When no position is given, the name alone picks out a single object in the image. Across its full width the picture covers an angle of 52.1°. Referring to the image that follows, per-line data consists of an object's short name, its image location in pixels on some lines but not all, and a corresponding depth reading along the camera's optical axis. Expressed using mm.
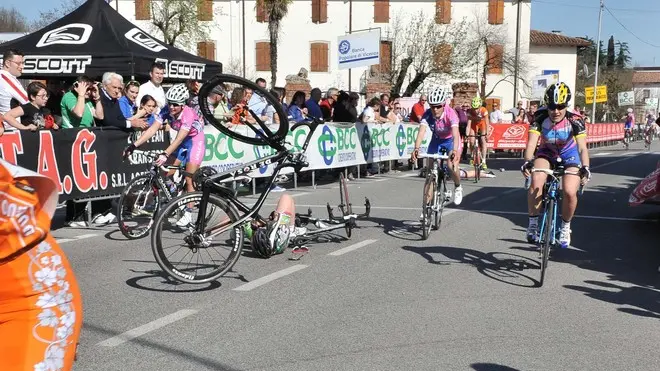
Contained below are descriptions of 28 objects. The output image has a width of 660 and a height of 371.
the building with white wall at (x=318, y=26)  56094
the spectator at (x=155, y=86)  11609
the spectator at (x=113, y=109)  10195
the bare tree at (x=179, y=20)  49531
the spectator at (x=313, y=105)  16067
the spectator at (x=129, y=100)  10492
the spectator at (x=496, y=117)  30500
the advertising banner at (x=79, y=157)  8828
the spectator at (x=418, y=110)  21594
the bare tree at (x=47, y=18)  57688
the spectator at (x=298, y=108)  15789
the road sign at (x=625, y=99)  72438
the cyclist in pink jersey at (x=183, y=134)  8594
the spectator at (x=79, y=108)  9719
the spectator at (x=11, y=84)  9719
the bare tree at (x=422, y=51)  51750
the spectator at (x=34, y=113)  9336
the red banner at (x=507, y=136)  28781
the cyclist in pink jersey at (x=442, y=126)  9828
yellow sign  55378
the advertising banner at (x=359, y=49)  25406
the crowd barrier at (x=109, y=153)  8953
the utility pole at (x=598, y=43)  58125
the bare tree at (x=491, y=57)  54497
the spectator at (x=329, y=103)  18175
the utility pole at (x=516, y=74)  47609
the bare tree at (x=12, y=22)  74438
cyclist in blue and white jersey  7266
